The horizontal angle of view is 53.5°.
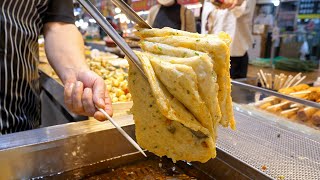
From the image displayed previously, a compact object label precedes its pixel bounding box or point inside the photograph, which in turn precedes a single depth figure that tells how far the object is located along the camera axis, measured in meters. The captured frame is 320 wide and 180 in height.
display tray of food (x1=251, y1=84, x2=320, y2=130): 2.09
